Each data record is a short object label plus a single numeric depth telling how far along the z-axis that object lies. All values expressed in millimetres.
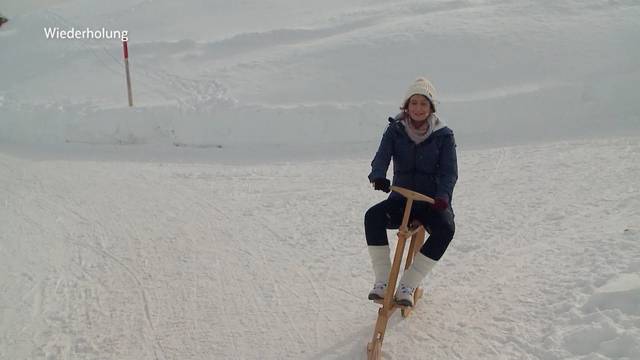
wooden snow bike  4055
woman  4277
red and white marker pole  11664
